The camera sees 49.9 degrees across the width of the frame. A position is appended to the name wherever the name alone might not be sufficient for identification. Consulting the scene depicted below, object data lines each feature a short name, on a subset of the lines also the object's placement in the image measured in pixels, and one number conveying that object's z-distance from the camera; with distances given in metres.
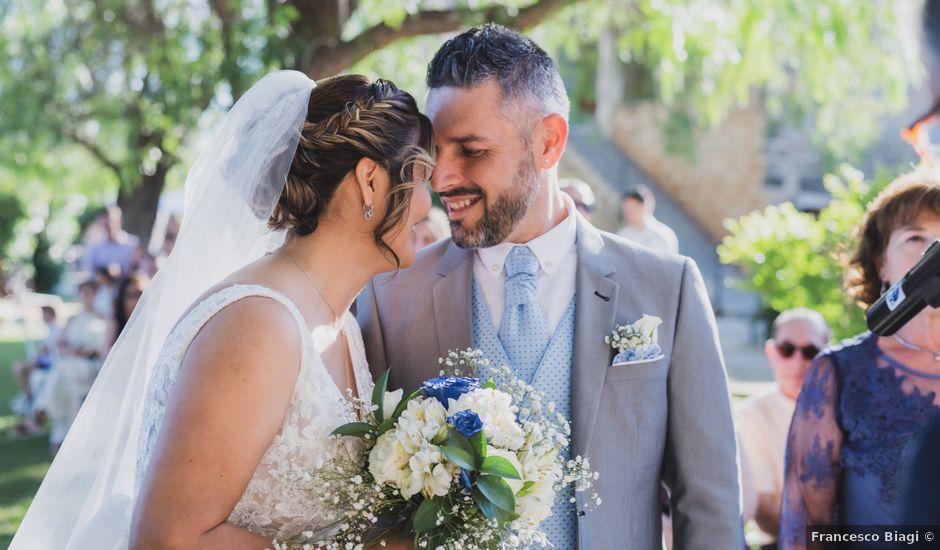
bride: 2.19
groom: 2.79
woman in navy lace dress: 3.02
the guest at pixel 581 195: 7.55
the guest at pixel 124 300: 8.83
